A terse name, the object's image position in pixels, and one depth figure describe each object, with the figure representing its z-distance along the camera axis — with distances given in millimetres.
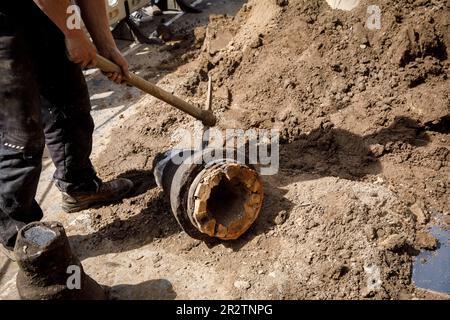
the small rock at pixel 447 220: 3209
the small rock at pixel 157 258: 3123
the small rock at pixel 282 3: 4910
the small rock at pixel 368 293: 2736
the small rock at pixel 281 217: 3148
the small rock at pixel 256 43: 4781
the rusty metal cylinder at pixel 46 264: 2432
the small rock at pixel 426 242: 3045
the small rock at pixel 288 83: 4379
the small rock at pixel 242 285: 2854
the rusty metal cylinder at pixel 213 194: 2871
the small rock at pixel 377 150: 3734
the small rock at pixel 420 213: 3211
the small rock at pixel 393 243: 2926
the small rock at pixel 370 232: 2977
